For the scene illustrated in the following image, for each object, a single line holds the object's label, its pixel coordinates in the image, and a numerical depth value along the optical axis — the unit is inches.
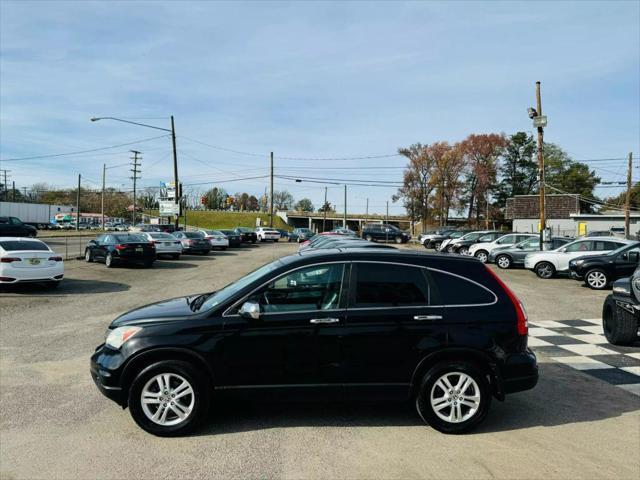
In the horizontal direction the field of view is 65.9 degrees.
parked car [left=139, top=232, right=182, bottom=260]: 1026.1
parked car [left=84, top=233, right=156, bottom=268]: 831.7
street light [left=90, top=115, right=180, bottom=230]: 1460.4
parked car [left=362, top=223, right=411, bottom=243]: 1802.4
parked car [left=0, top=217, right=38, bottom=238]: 1501.4
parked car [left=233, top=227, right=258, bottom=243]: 1773.4
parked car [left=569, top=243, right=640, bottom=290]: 632.4
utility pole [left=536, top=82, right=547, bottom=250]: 1047.1
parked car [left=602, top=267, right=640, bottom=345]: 312.6
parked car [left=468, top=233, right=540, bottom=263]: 1016.9
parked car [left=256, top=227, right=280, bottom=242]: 2079.2
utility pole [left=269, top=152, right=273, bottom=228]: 2350.4
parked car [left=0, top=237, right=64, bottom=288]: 515.5
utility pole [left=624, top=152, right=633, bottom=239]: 1756.3
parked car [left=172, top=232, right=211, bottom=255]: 1184.8
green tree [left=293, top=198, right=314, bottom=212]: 6263.8
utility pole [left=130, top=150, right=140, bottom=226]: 3163.4
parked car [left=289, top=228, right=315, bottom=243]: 2200.9
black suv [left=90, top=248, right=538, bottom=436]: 174.1
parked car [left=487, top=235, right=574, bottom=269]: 925.2
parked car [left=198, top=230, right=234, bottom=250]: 1397.6
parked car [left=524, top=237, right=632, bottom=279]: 737.0
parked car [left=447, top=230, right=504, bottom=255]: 1138.7
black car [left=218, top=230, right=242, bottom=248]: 1542.6
